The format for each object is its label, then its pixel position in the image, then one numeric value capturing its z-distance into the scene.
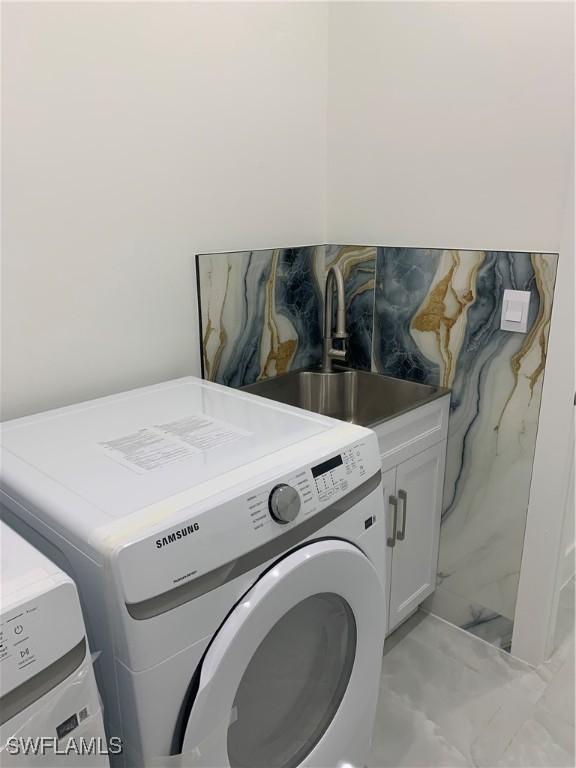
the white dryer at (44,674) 0.69
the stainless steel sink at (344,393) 1.98
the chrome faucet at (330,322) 1.90
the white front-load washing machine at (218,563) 0.87
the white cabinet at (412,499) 1.71
